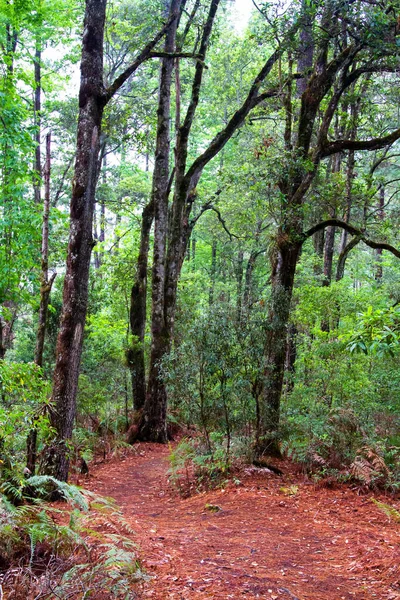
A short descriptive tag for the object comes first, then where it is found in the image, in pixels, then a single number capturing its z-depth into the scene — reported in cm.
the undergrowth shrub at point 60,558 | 295
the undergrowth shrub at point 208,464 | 815
